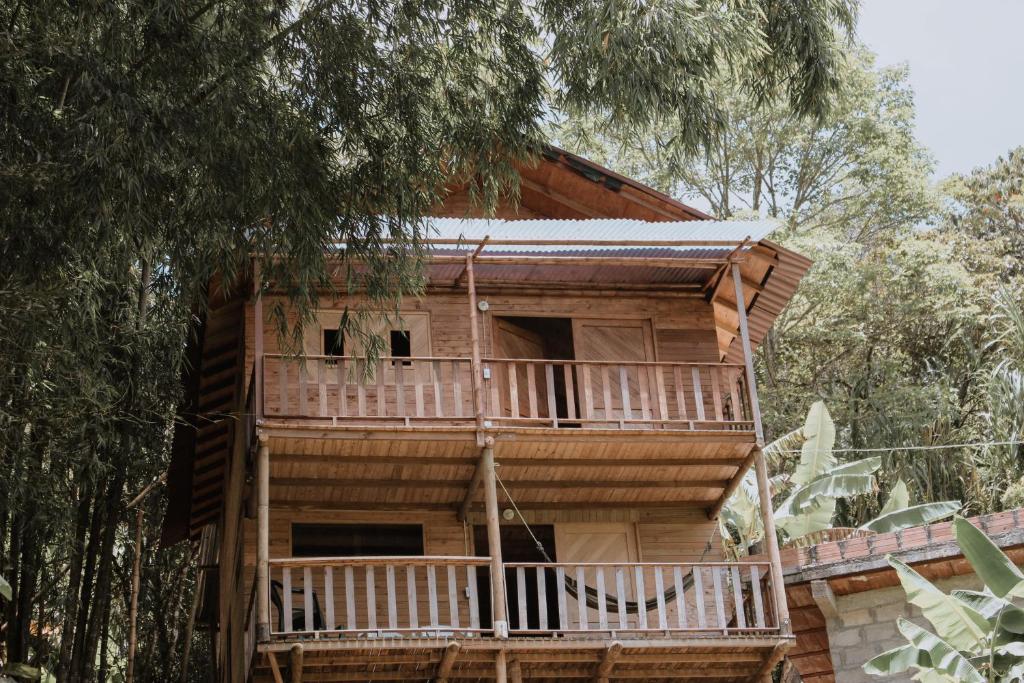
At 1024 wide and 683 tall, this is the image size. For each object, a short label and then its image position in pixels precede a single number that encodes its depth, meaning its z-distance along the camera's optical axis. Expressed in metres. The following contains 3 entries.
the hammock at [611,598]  15.64
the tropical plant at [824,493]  17.91
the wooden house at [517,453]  14.38
